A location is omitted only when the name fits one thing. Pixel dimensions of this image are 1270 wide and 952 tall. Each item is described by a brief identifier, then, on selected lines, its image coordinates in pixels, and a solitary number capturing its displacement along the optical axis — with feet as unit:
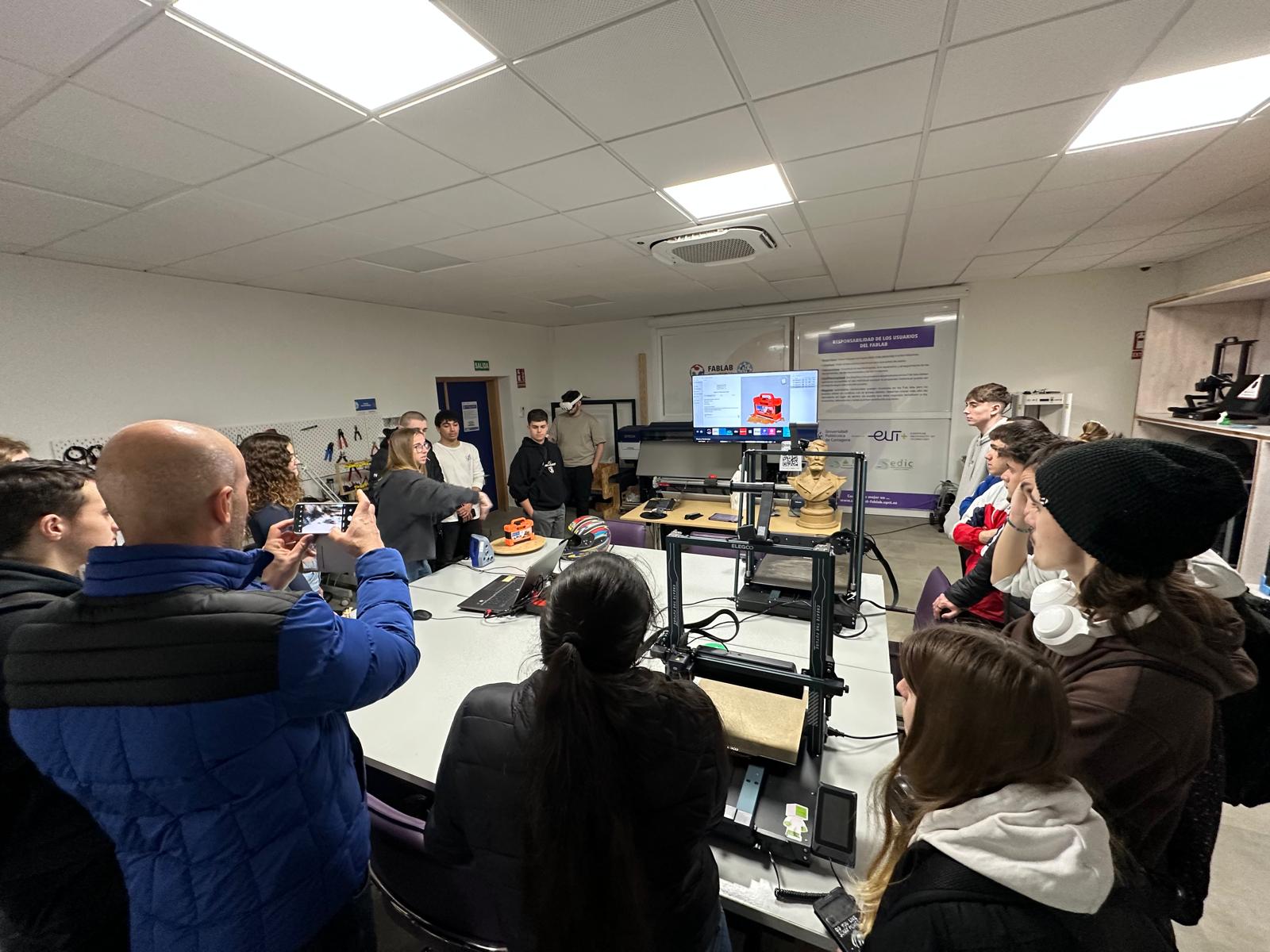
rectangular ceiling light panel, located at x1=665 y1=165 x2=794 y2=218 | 7.50
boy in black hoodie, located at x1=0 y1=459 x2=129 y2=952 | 2.86
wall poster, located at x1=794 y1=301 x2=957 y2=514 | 18.28
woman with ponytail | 2.34
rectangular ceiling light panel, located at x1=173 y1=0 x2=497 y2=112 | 3.92
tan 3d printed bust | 10.71
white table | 3.10
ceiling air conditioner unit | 9.77
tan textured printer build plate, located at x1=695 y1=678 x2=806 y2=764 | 3.47
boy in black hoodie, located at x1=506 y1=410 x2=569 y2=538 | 13.73
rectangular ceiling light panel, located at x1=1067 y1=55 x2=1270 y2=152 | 5.32
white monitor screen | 15.44
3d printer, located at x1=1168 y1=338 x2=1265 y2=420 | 10.51
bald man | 2.41
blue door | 19.60
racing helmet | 8.59
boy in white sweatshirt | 12.71
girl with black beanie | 2.38
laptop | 6.88
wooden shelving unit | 9.68
